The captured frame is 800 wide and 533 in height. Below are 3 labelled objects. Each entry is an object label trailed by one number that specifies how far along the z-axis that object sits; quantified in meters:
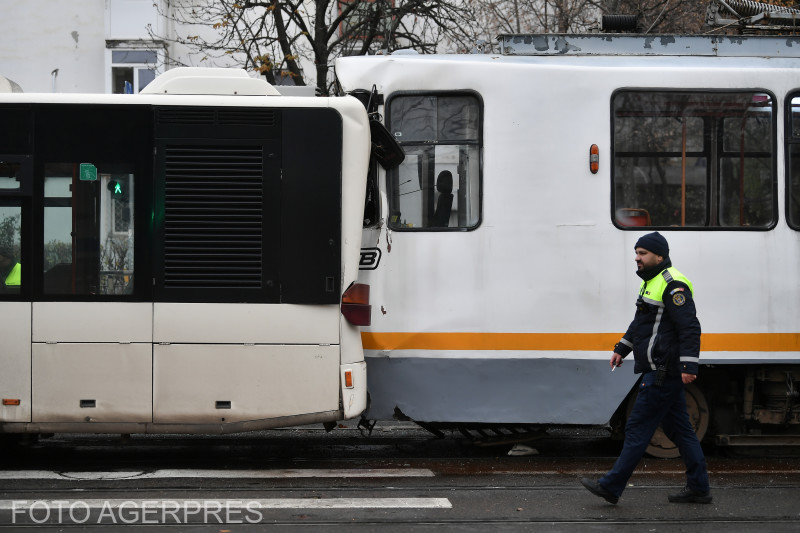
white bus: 15.34
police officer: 13.16
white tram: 16.31
